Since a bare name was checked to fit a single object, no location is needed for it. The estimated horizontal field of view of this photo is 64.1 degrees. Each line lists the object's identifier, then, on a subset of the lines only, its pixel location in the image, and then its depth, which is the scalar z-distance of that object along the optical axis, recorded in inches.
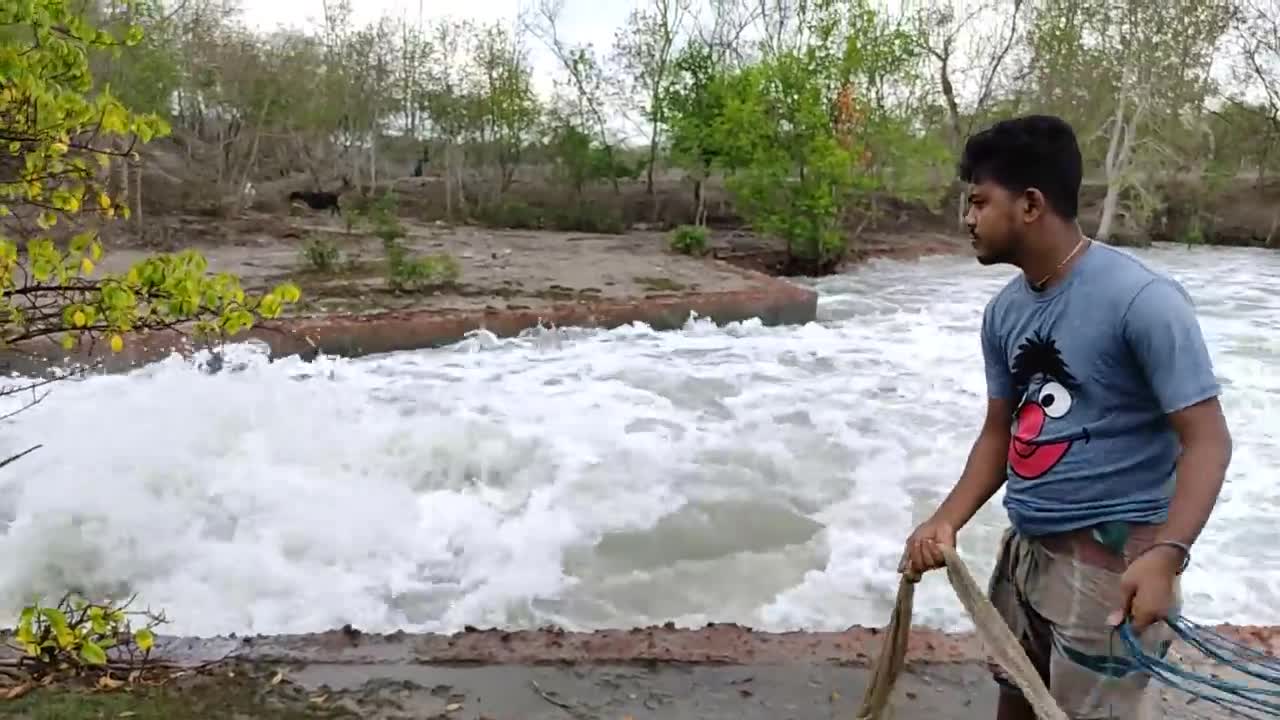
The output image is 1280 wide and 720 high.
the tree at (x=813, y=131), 666.8
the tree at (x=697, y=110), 769.6
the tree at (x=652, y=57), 890.1
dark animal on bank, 895.1
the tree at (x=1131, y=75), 934.4
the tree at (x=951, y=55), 1055.6
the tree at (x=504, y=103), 878.4
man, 65.5
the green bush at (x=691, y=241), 697.0
